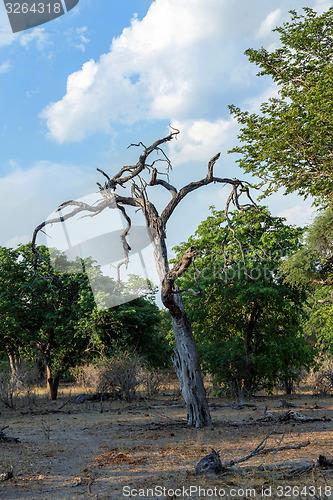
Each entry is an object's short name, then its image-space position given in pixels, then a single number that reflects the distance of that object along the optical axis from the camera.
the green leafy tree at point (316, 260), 16.77
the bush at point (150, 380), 20.11
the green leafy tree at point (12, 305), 21.92
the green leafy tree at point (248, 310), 19.58
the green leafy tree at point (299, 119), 14.76
